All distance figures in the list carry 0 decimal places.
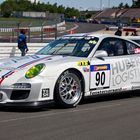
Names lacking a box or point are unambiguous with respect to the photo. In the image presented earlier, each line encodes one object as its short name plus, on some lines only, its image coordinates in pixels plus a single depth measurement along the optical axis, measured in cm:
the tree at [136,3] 17050
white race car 820
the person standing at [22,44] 2175
